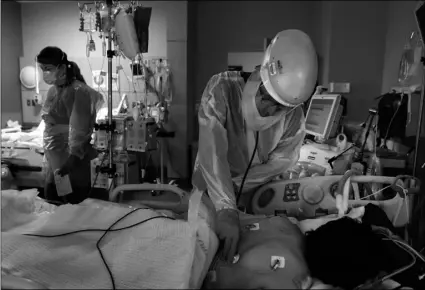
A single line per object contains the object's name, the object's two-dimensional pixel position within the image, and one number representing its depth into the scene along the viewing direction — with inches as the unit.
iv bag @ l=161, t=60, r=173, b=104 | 181.8
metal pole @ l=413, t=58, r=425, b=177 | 65.2
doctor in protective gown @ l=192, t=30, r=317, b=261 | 48.4
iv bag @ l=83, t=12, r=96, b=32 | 115.6
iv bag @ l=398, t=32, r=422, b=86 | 100.4
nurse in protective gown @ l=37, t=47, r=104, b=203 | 105.8
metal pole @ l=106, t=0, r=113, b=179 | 101.4
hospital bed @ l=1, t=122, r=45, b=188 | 152.3
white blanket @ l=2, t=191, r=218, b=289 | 34.7
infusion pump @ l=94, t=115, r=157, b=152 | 127.6
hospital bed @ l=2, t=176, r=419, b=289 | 34.1
